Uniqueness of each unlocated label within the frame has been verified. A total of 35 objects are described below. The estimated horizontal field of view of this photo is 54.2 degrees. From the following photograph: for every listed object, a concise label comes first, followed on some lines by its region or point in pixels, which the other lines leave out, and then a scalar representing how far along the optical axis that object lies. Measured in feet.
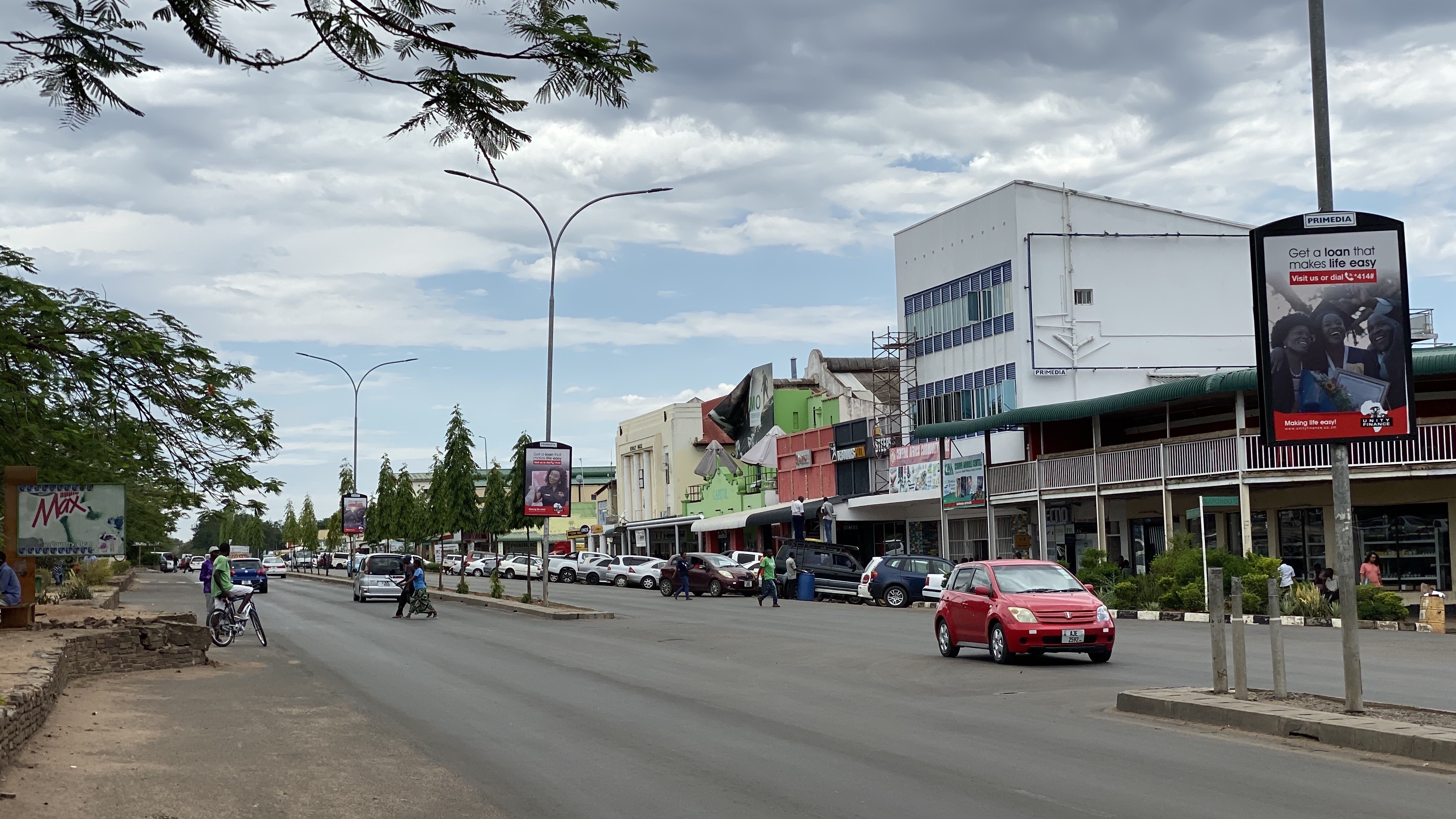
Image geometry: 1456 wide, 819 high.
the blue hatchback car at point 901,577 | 135.74
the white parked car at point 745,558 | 177.68
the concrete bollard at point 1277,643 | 44.47
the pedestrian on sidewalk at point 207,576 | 106.26
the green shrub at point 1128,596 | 111.65
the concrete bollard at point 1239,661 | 45.70
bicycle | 82.33
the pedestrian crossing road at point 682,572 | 157.74
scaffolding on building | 188.96
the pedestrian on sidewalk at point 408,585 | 114.62
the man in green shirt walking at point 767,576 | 131.85
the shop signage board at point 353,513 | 233.55
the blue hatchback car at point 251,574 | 168.14
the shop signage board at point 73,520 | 75.66
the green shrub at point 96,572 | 164.04
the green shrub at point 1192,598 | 103.76
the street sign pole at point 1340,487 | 40.57
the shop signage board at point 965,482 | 158.61
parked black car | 147.64
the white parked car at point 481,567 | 266.57
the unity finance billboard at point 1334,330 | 41.29
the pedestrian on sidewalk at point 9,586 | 71.82
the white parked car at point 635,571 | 200.34
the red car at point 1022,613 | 65.31
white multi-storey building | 167.22
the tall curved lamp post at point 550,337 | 127.24
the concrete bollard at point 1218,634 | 47.50
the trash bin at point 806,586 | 148.15
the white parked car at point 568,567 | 219.20
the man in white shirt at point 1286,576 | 104.47
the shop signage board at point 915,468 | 173.17
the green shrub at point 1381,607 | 93.09
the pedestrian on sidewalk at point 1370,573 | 101.45
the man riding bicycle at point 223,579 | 81.66
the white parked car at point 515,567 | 248.73
